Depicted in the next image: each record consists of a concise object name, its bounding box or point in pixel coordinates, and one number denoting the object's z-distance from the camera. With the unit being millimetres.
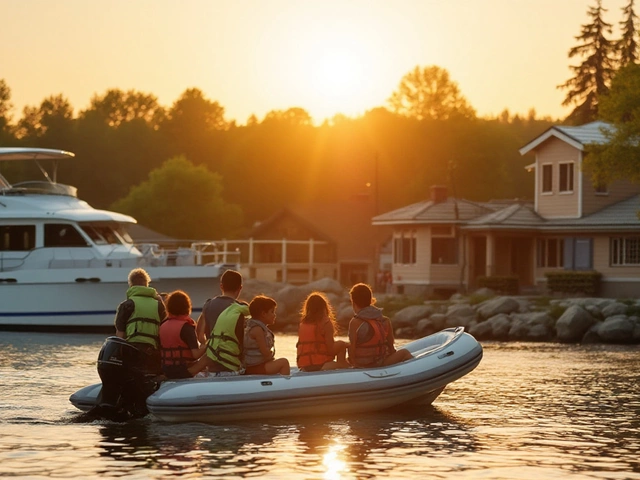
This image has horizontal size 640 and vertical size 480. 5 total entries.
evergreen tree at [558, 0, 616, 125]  71188
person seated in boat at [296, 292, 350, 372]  15680
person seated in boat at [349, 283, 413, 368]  15859
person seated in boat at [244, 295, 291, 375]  15227
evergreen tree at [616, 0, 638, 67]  69562
